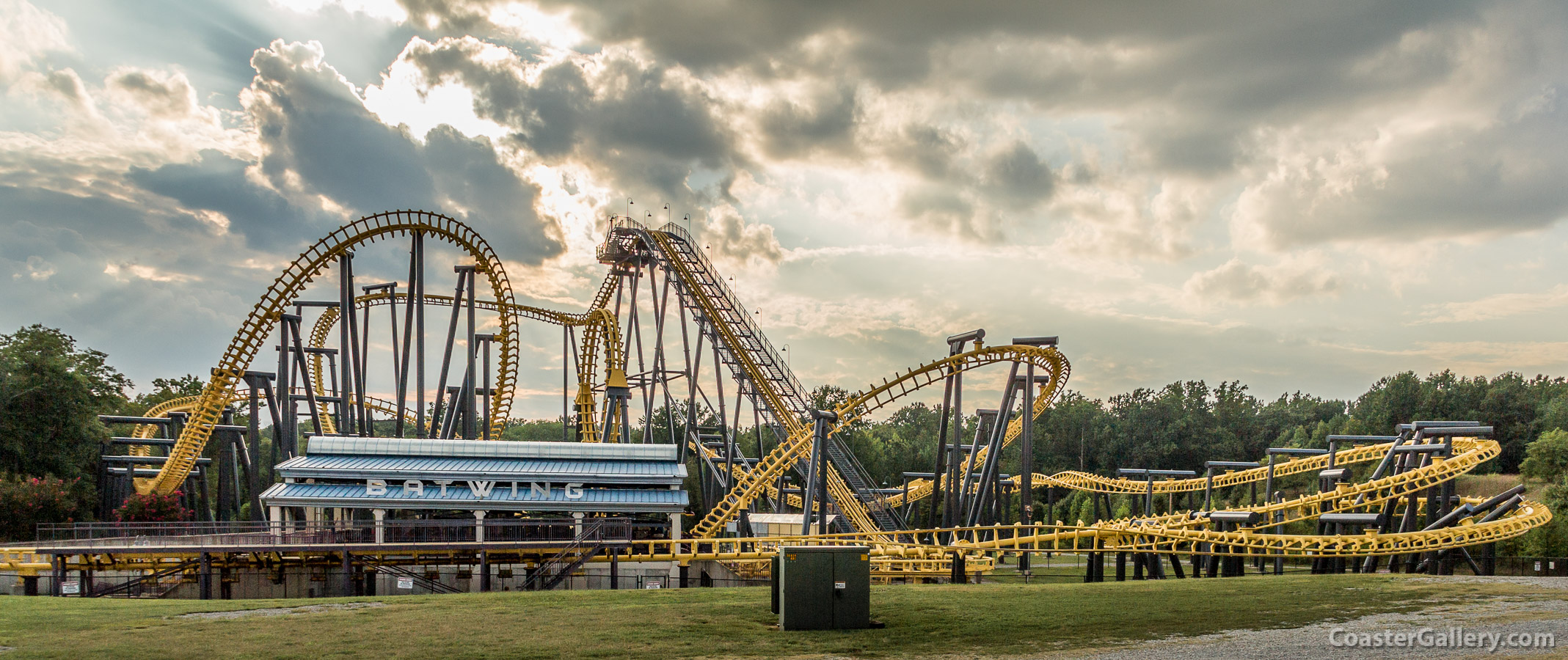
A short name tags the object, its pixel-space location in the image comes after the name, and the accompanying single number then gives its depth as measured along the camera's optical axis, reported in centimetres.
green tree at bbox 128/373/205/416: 7894
